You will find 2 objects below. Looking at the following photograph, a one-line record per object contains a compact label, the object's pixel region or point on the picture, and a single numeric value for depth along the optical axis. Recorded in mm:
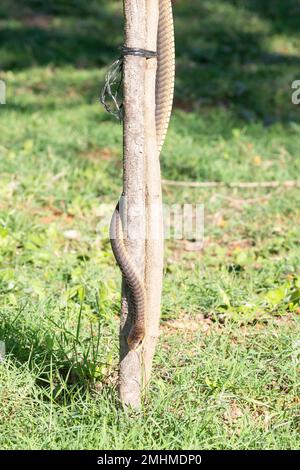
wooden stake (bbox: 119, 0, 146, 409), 5715
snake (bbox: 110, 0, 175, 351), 5811
